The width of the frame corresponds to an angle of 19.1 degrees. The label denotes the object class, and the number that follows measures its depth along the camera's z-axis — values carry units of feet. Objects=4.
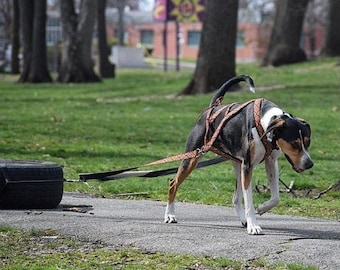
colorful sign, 193.26
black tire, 31.91
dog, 27.68
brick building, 279.49
